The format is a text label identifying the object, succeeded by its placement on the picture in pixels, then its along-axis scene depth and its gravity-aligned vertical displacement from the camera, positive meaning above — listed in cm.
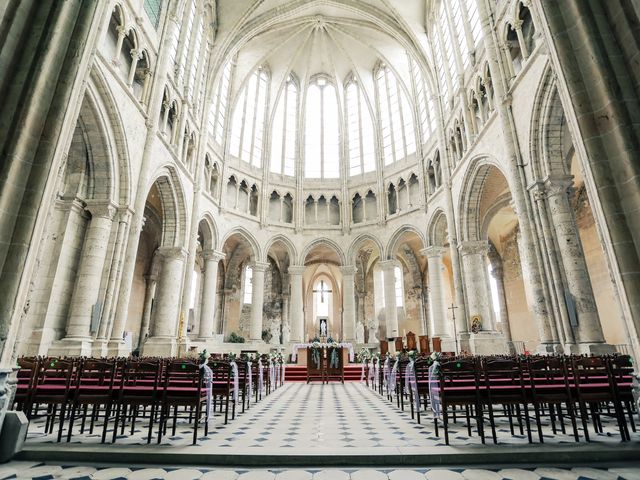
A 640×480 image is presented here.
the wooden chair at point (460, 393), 450 -44
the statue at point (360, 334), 2308 +156
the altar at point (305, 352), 1501 +28
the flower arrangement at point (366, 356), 1475 +11
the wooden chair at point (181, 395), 462 -46
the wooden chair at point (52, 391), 465 -40
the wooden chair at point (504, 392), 448 -45
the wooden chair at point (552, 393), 446 -46
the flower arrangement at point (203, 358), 541 +3
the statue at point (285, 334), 2573 +179
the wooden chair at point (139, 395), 459 -45
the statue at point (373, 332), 2573 +191
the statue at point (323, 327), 2804 +250
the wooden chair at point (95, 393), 466 -44
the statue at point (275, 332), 2575 +200
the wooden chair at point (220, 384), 581 -41
